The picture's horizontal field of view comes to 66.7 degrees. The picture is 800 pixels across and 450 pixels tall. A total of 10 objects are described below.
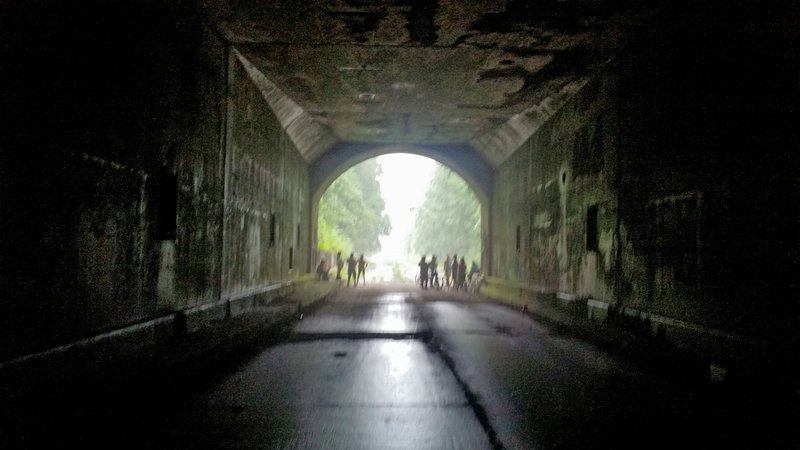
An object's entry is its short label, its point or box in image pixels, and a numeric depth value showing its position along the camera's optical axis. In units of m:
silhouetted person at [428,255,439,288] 29.17
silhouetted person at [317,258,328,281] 25.80
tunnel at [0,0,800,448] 4.80
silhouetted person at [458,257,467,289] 27.90
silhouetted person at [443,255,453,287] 30.66
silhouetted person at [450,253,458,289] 28.70
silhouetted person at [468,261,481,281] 28.09
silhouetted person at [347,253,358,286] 29.03
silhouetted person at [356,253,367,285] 30.22
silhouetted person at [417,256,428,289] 28.50
